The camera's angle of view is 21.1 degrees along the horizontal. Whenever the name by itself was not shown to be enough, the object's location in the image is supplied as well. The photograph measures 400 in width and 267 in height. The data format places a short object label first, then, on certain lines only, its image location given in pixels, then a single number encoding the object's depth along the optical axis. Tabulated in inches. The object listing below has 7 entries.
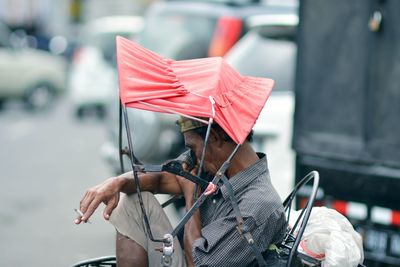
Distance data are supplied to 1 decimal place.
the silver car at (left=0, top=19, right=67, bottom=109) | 785.0
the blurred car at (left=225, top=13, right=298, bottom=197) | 275.6
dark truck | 227.6
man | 146.3
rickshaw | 139.9
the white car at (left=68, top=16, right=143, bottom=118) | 668.7
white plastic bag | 144.2
